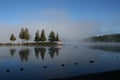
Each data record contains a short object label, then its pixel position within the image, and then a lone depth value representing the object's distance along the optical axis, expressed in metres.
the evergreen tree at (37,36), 86.06
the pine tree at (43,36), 85.85
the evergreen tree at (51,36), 92.44
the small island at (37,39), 84.69
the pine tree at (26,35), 84.31
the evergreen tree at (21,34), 84.33
